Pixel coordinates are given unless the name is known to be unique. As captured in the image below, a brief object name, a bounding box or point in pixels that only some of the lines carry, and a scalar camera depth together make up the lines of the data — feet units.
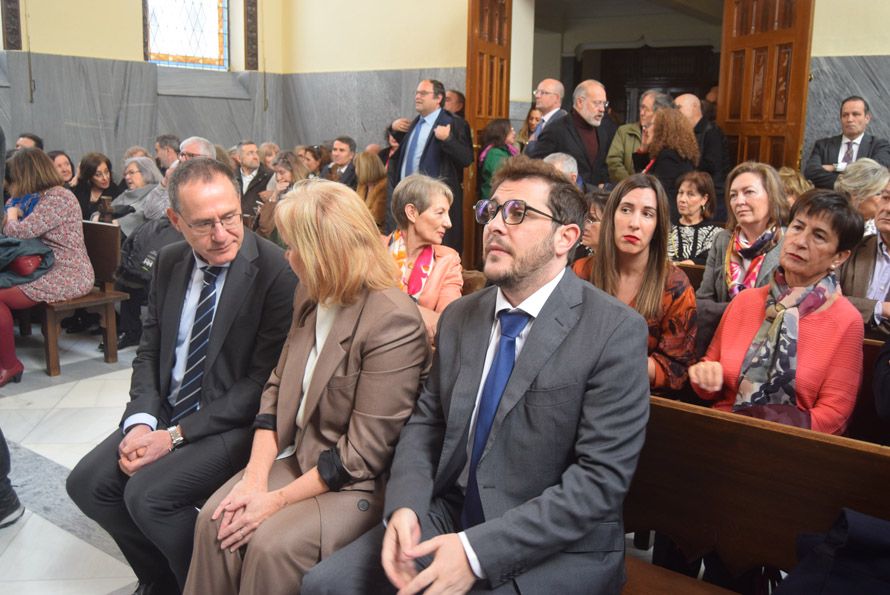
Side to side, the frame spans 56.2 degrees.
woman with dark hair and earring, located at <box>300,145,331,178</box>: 27.86
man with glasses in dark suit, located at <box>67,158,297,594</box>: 8.63
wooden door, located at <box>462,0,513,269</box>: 26.16
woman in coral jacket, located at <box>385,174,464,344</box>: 12.37
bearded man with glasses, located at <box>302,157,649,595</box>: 6.19
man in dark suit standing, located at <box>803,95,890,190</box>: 20.47
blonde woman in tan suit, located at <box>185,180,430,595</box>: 7.34
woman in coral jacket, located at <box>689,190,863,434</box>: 8.14
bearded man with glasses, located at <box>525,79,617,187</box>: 20.15
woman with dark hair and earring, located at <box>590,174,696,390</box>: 9.43
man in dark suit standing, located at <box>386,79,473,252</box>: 23.02
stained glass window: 34.22
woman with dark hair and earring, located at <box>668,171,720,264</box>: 15.38
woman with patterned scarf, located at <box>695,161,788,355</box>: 12.42
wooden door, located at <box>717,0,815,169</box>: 20.80
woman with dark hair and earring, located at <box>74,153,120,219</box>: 23.38
